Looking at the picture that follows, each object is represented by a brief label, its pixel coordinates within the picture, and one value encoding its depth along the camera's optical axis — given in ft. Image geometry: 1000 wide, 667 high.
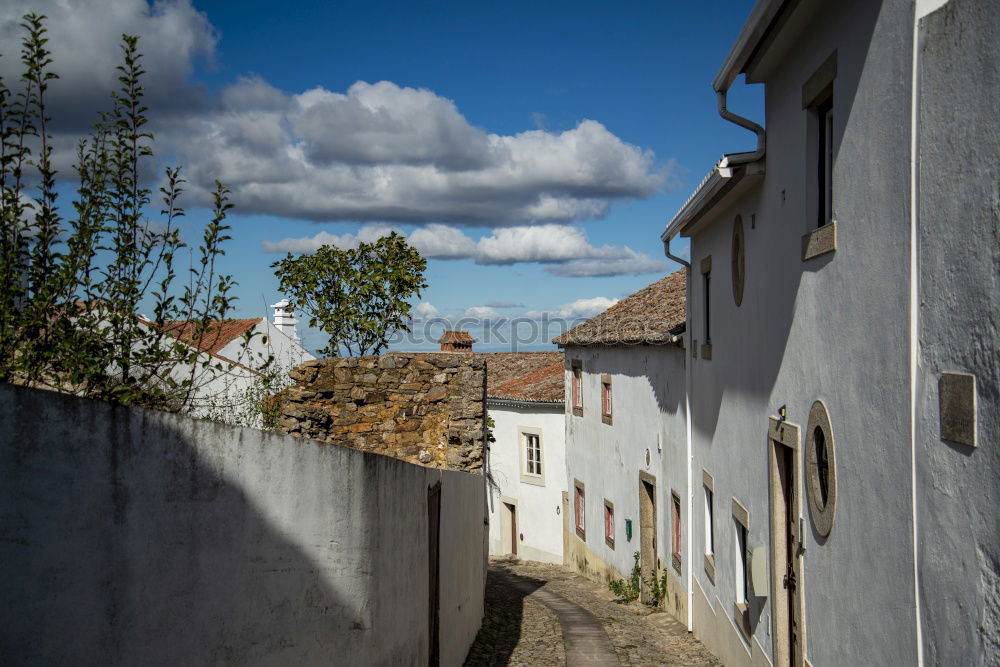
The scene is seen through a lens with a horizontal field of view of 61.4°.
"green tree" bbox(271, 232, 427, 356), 64.90
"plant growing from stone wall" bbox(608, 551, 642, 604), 52.70
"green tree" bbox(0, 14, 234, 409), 15.57
